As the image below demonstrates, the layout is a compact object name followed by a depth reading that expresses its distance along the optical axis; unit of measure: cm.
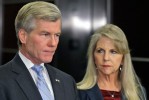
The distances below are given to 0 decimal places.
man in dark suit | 327
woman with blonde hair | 377
